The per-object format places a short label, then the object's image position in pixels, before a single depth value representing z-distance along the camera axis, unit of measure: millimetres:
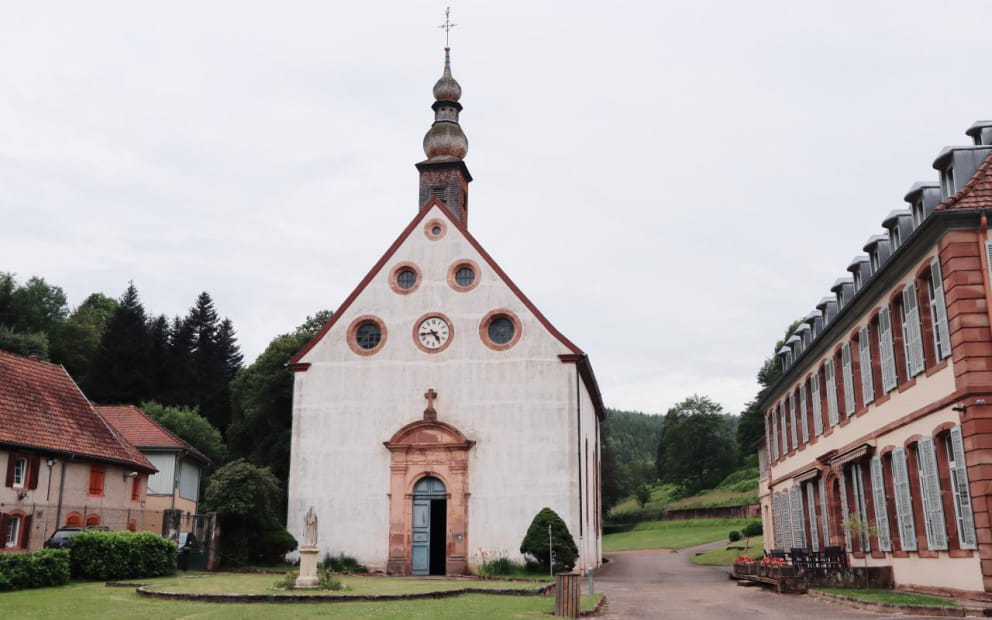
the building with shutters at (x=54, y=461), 29188
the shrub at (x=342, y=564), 31953
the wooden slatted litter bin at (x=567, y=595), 16234
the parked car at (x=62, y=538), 27306
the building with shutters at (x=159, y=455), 45688
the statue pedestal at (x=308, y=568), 21406
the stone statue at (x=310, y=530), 22134
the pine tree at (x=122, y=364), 64625
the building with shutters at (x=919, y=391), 16766
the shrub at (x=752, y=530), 53344
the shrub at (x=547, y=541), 29828
